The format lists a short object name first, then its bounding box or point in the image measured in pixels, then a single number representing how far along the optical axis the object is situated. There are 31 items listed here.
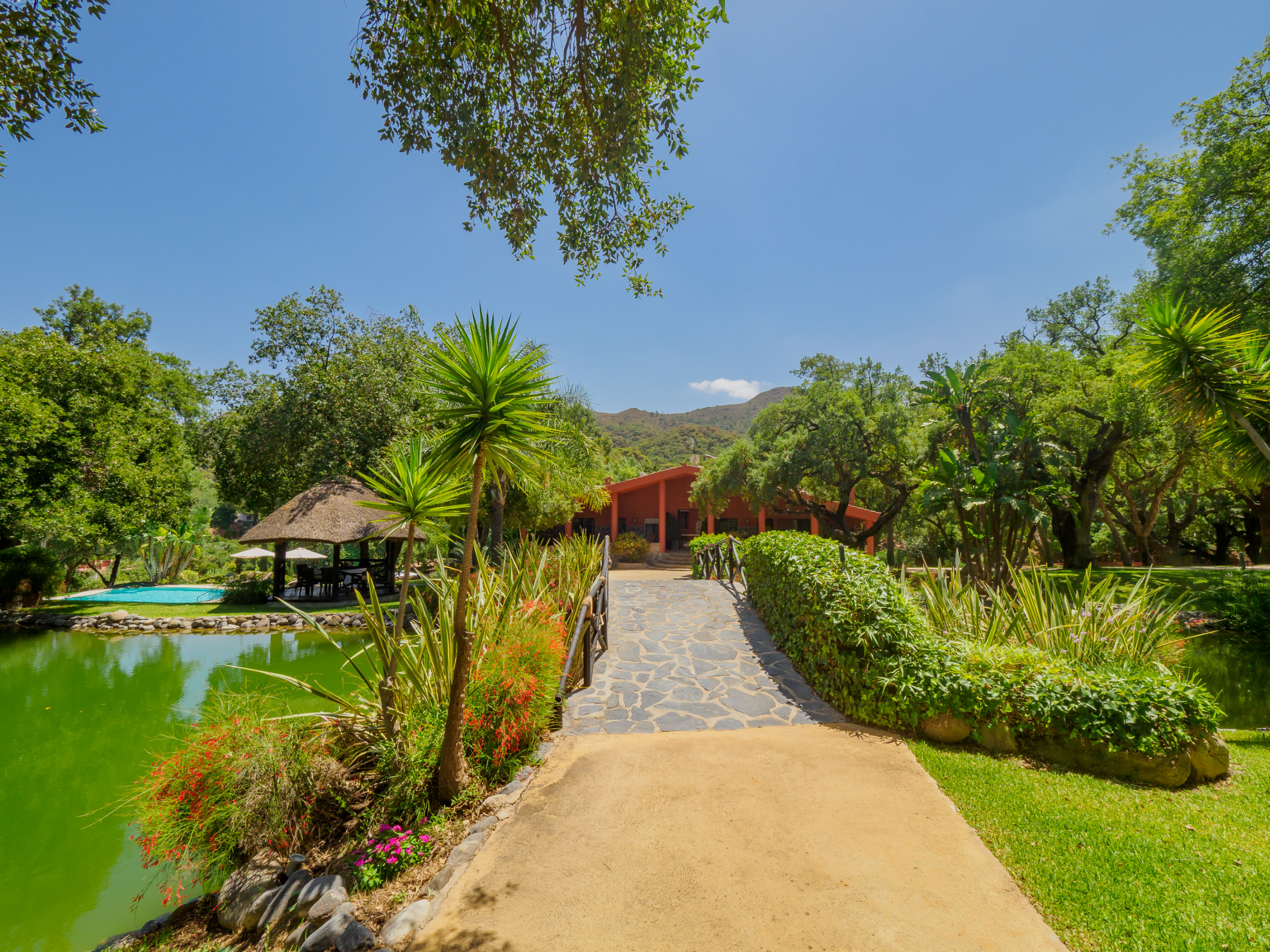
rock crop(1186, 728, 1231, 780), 3.97
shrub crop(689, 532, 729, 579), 16.17
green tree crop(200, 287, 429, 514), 16.53
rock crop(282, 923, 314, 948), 2.90
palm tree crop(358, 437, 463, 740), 3.65
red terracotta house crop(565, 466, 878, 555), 23.70
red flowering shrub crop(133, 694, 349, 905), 3.30
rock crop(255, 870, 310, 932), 3.09
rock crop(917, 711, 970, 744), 4.54
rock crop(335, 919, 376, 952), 2.68
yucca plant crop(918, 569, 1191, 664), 5.17
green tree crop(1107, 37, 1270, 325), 10.19
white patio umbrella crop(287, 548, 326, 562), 15.77
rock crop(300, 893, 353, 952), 2.74
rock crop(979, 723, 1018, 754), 4.36
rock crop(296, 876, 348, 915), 3.10
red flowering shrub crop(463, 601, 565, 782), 4.11
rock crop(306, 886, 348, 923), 3.00
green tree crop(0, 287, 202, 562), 12.52
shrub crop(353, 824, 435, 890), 3.19
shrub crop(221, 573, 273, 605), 14.65
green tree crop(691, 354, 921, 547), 17.83
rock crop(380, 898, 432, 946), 2.66
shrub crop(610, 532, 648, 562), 22.78
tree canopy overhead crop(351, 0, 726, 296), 4.34
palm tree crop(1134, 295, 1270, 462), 5.86
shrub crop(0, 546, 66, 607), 13.73
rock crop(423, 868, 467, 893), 2.98
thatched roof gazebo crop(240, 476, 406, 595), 13.82
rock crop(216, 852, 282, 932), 3.24
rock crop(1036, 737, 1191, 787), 3.89
